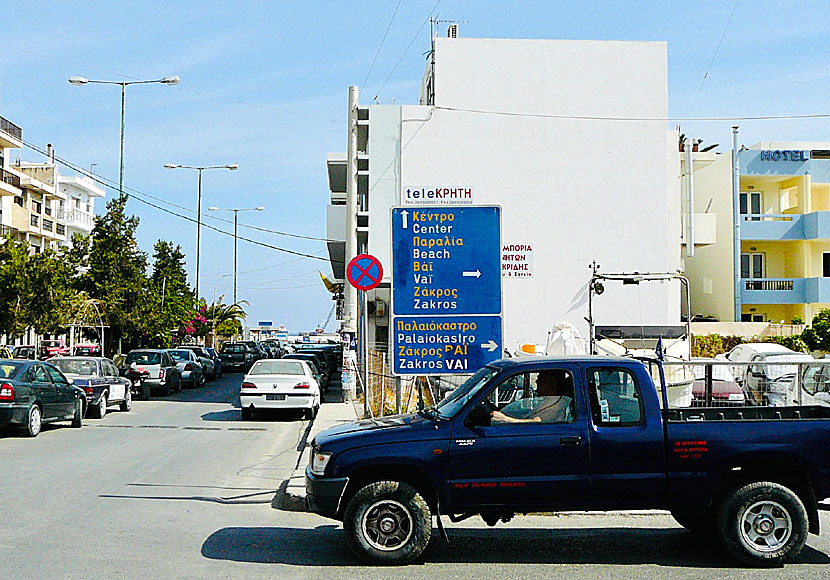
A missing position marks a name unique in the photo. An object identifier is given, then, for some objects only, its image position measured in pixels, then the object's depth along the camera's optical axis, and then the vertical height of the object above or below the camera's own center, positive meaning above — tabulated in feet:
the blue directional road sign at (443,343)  38.58 -0.41
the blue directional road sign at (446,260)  38.29 +2.97
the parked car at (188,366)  115.65 -4.45
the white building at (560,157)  120.78 +22.98
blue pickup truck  25.61 -3.60
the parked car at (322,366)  103.16 -4.17
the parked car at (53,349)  120.11 -2.85
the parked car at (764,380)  29.12 -1.40
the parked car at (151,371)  98.22 -4.44
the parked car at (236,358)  161.99 -4.75
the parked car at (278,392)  73.26 -4.75
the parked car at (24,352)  111.24 -2.83
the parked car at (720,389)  28.68 -1.66
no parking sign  53.88 +3.48
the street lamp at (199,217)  174.78 +21.72
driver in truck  26.18 -1.96
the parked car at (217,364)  146.92 -5.28
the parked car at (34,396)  55.11 -4.14
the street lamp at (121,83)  106.42 +28.41
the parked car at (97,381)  72.13 -4.11
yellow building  139.95 +14.86
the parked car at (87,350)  125.08 -2.83
